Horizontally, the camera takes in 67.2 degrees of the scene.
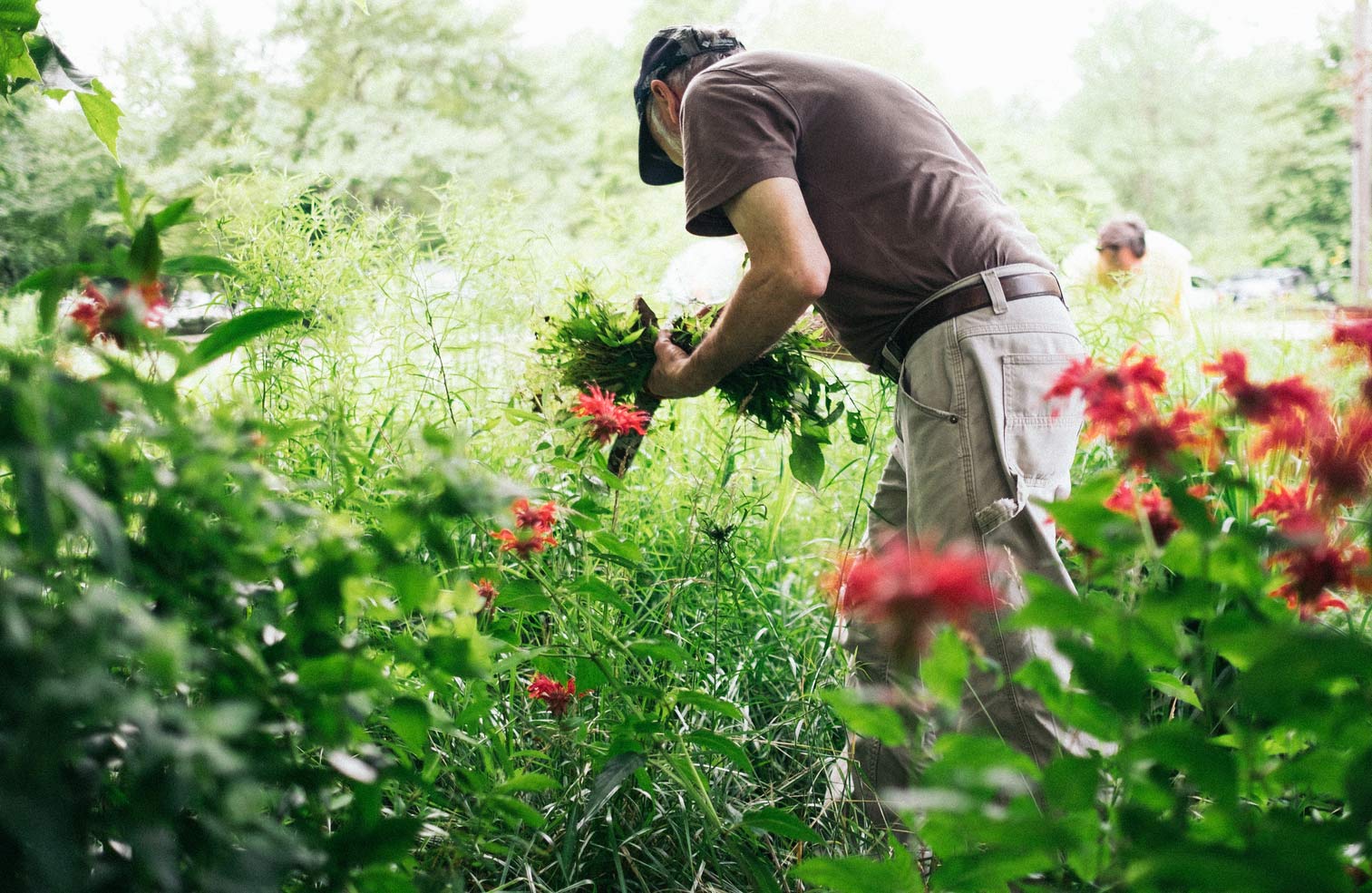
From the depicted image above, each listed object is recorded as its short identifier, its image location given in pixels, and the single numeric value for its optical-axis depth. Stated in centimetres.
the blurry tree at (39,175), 1566
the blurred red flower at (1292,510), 71
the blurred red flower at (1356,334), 81
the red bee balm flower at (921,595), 65
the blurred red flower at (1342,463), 76
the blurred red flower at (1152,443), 76
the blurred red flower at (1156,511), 95
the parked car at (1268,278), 2064
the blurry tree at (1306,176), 2142
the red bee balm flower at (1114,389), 86
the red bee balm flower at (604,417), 153
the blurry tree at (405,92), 1700
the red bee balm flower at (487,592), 150
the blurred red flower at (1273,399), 80
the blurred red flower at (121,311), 65
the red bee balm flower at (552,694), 154
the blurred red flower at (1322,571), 74
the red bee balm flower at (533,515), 125
